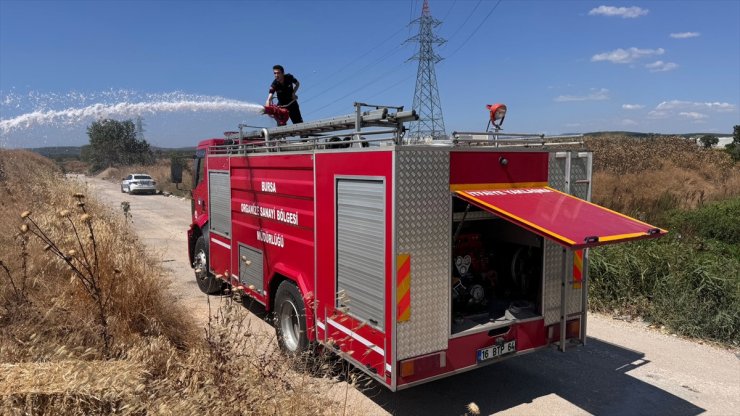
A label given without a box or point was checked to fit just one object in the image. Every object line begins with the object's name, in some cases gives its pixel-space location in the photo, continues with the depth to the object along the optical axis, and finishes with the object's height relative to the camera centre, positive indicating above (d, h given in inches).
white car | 1305.4 -75.1
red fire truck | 155.8 -32.5
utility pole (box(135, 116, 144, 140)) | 2755.9 +144.3
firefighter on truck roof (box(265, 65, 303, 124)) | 321.7 +41.1
